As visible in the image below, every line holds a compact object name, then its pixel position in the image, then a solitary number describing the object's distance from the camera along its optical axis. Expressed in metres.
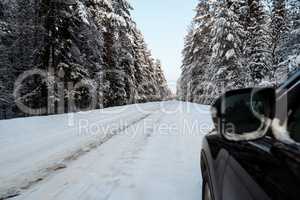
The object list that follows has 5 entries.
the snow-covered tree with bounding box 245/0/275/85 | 17.23
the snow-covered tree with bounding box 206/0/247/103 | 19.11
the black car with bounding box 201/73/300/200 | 1.12
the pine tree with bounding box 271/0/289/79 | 16.78
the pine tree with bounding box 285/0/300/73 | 11.76
